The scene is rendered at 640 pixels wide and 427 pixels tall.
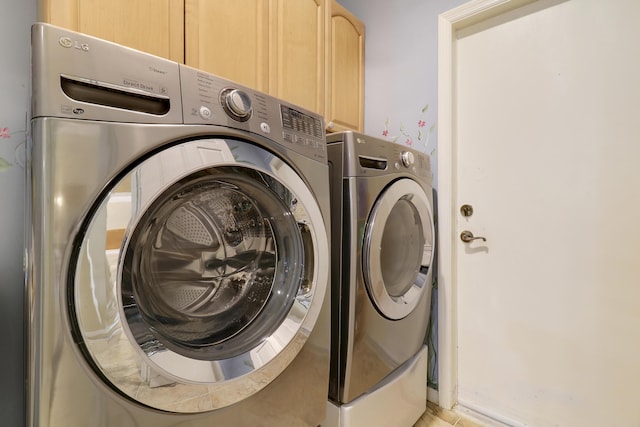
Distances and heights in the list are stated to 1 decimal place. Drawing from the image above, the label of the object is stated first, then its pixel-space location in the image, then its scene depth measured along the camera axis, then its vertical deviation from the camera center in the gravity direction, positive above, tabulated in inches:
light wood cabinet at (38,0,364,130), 30.2 +23.6
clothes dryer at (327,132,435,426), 34.9 -8.3
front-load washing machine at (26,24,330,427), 17.0 -2.4
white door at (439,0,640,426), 42.5 +0.4
